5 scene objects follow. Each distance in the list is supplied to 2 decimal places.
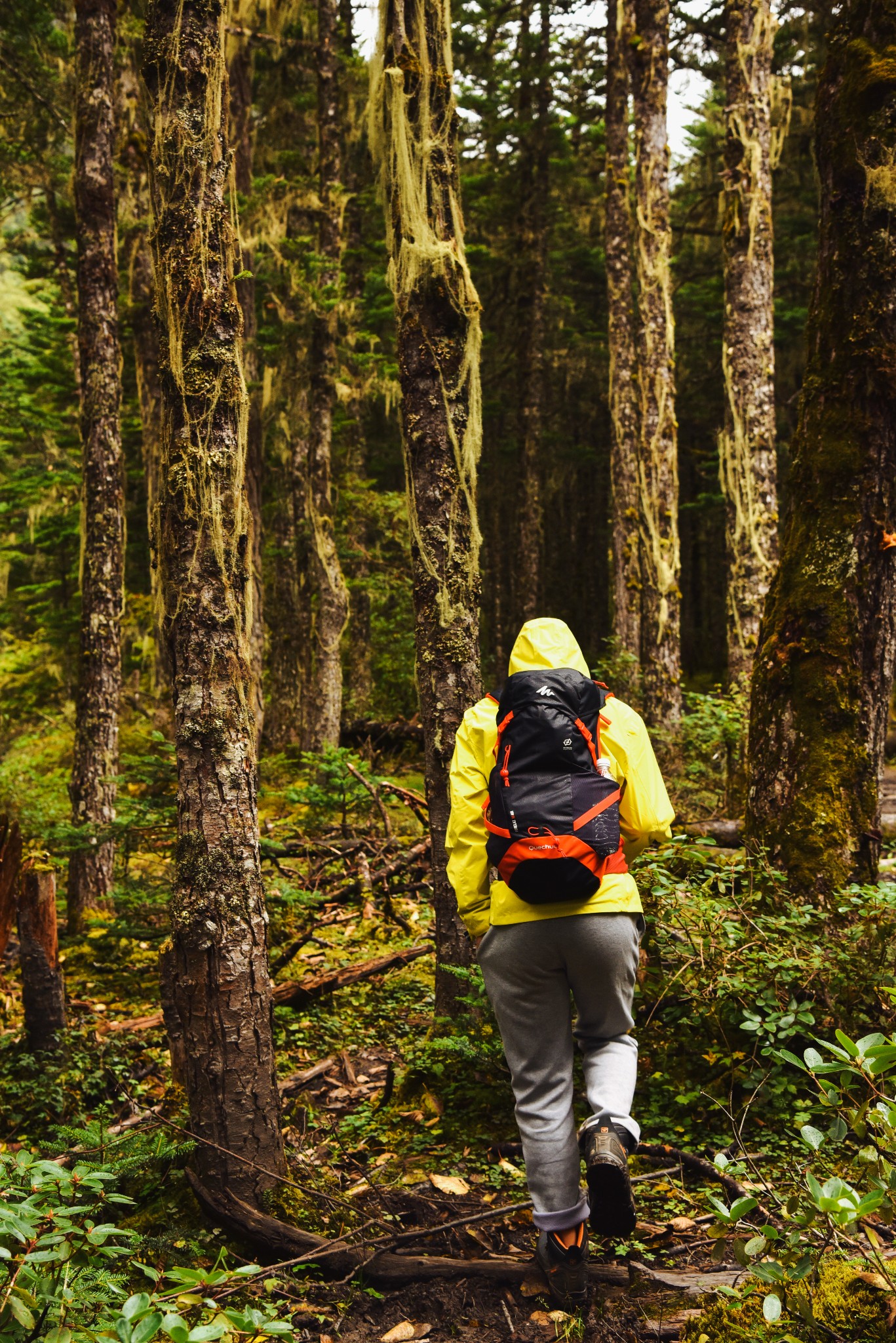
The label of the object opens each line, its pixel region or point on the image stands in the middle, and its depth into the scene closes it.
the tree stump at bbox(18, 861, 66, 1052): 5.34
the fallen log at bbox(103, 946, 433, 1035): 6.10
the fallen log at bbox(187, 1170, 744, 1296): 3.16
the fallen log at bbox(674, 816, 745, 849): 7.03
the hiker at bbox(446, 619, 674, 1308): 3.11
